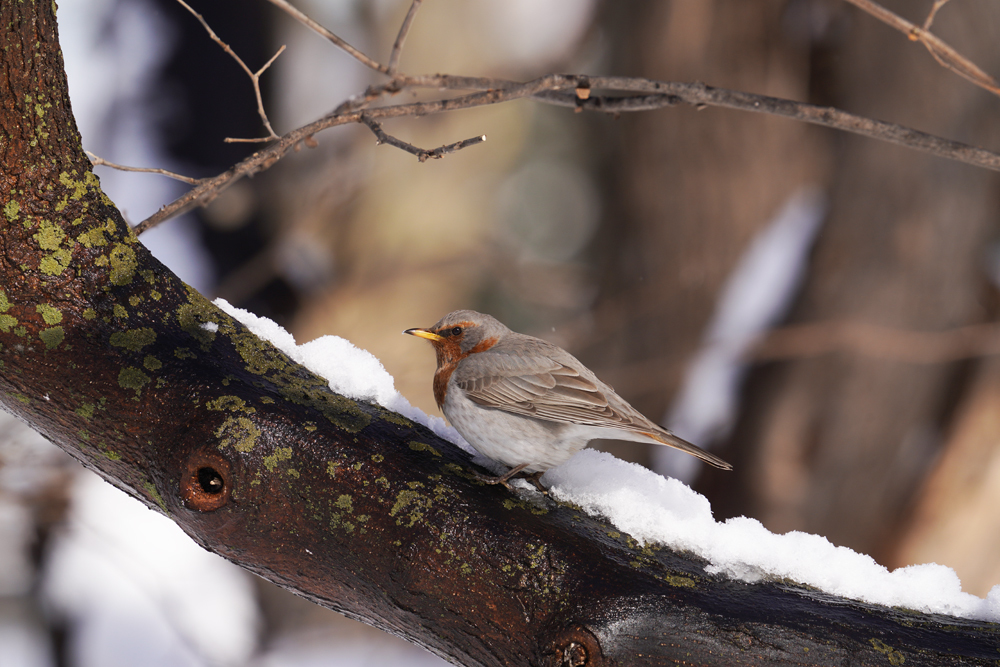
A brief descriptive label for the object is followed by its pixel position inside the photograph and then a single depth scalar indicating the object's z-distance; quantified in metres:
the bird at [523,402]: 7.46
